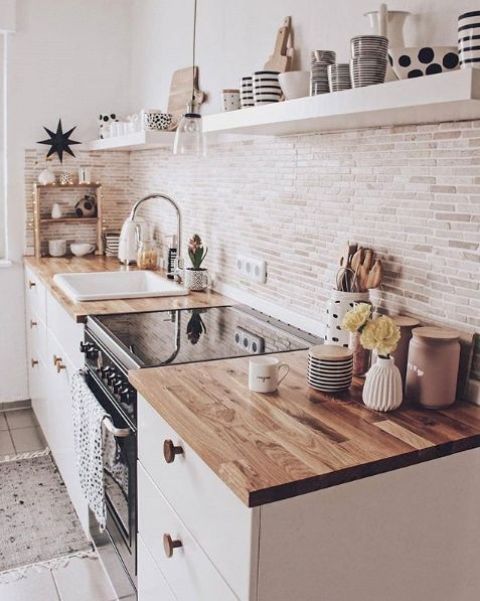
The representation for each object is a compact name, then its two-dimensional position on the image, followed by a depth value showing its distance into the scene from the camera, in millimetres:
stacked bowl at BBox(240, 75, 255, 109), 2199
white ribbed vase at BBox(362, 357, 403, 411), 1582
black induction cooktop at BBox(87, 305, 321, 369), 2066
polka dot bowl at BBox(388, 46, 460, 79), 1535
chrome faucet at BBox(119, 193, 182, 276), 3319
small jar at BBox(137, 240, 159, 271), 3621
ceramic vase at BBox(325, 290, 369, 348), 1938
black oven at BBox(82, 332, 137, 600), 1987
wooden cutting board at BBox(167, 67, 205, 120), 3193
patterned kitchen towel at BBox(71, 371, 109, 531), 2246
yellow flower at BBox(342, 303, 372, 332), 1593
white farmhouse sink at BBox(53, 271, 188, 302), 3221
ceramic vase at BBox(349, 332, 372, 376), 1842
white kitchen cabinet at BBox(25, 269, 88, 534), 2756
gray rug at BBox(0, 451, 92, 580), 2613
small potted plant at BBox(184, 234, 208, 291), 3068
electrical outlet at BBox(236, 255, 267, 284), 2676
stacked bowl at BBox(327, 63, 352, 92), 1672
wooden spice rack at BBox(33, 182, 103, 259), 3998
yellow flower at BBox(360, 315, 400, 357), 1562
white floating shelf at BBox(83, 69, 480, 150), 1280
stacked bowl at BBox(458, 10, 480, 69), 1375
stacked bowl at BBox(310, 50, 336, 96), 1818
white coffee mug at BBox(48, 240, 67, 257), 4055
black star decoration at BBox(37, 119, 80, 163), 4035
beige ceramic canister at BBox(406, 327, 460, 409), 1606
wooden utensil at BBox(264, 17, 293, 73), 2348
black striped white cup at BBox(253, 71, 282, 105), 2082
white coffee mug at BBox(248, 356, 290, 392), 1696
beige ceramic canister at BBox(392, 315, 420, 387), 1725
